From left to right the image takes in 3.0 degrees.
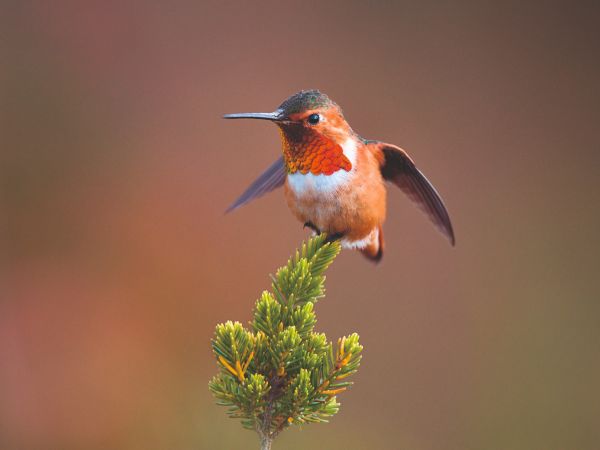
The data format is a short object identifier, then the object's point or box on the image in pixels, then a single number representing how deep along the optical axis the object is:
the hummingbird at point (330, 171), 2.70
